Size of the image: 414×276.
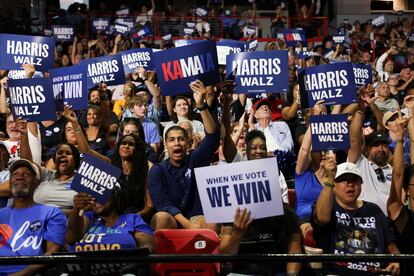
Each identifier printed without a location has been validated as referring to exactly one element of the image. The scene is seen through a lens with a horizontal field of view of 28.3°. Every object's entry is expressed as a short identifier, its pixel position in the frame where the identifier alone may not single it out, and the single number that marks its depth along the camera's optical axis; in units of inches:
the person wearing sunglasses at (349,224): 229.0
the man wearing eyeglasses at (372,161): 295.3
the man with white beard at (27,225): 228.8
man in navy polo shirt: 255.9
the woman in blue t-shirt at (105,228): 219.8
